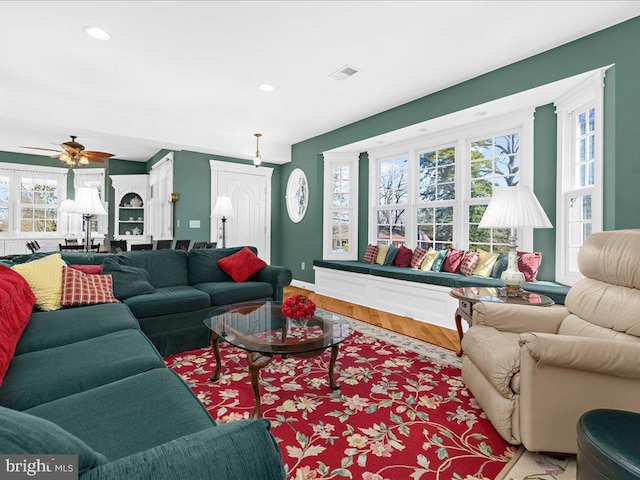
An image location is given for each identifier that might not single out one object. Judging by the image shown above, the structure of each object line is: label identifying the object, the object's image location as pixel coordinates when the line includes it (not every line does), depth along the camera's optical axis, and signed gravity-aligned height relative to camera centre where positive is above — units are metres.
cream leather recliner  1.51 -0.61
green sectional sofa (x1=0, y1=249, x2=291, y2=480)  0.62 -0.58
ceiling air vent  3.42 +1.72
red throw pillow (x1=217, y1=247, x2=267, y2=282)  3.75 -0.34
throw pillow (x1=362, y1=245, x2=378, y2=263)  5.09 -0.28
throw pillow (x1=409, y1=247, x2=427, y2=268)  4.47 -0.29
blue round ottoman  1.02 -0.68
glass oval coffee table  1.90 -0.64
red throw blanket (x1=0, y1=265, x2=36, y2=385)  1.43 -0.41
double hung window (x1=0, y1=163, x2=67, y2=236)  7.02 +0.80
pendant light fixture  5.61 +1.42
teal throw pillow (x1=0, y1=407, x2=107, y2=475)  0.49 -0.32
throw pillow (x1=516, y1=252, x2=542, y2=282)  3.39 -0.28
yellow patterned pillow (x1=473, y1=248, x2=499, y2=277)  3.67 -0.30
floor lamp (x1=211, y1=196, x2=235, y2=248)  5.17 +0.42
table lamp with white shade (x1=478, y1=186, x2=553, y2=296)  2.55 +0.16
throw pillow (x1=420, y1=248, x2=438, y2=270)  4.32 -0.30
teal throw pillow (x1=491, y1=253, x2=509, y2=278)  3.60 -0.32
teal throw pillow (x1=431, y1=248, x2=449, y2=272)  4.18 -0.31
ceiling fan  4.99 +1.30
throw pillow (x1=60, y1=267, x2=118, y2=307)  2.48 -0.42
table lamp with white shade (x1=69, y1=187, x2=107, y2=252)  3.61 +0.34
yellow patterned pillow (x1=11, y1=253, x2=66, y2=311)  2.36 -0.34
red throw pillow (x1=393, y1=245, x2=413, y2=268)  4.68 -0.30
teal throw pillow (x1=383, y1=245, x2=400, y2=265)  4.83 -0.28
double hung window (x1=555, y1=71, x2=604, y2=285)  2.91 +0.61
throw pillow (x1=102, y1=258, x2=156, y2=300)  2.89 -0.41
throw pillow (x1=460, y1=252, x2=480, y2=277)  3.79 -0.31
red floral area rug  1.57 -1.06
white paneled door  6.20 +0.64
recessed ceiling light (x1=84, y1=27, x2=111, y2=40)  2.77 +1.70
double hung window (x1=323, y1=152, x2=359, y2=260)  5.66 +0.50
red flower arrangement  2.26 -0.50
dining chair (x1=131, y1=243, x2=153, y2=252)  4.34 -0.16
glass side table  2.47 -0.47
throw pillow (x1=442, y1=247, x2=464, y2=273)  4.01 -0.30
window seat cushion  3.00 -0.47
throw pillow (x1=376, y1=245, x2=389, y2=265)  4.95 -0.27
